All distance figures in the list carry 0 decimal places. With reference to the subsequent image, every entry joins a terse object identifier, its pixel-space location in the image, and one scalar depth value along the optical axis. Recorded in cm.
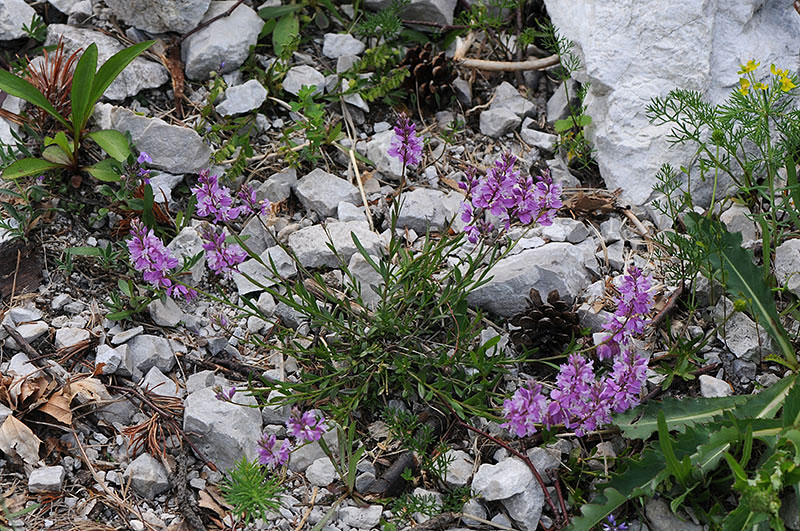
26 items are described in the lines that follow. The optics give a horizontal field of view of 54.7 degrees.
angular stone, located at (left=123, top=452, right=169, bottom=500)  266
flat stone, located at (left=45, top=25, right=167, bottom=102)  382
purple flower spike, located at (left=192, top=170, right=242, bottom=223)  280
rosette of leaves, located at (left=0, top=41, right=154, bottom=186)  336
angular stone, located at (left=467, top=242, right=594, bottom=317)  320
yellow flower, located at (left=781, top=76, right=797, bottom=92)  311
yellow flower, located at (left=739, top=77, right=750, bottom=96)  318
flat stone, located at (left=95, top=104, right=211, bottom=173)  360
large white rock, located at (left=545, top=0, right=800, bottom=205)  373
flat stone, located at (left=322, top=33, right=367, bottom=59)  425
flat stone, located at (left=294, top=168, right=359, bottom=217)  364
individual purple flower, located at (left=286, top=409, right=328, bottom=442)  255
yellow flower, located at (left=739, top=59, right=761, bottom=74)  334
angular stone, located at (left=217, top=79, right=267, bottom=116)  389
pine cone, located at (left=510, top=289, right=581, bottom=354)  300
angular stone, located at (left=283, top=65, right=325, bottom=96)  405
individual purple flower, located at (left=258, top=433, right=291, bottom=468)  254
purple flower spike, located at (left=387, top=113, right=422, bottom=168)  278
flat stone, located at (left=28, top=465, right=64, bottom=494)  258
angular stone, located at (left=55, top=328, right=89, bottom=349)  297
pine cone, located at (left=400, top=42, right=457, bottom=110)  405
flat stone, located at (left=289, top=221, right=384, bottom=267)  337
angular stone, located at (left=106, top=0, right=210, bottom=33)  395
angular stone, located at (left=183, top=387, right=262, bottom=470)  278
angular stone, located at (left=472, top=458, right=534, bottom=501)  266
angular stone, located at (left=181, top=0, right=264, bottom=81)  397
